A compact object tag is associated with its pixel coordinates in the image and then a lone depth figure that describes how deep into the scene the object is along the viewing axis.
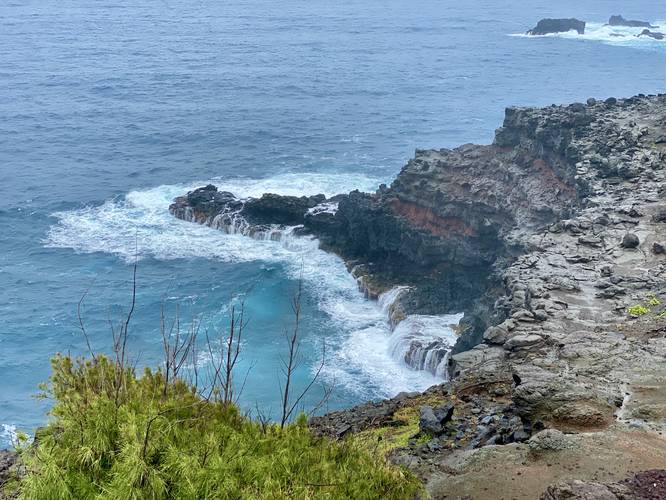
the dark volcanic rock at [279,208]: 67.19
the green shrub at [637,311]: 28.27
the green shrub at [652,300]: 28.79
